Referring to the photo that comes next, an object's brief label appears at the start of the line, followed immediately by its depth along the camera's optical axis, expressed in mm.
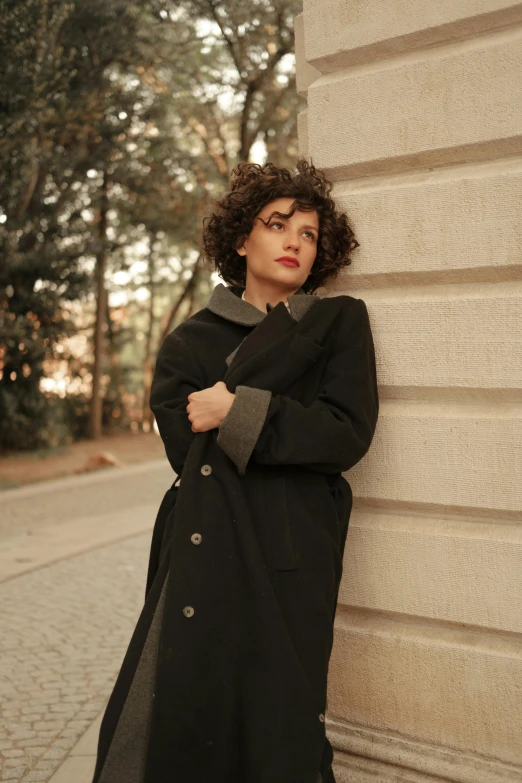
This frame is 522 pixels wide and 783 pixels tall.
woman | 2252
